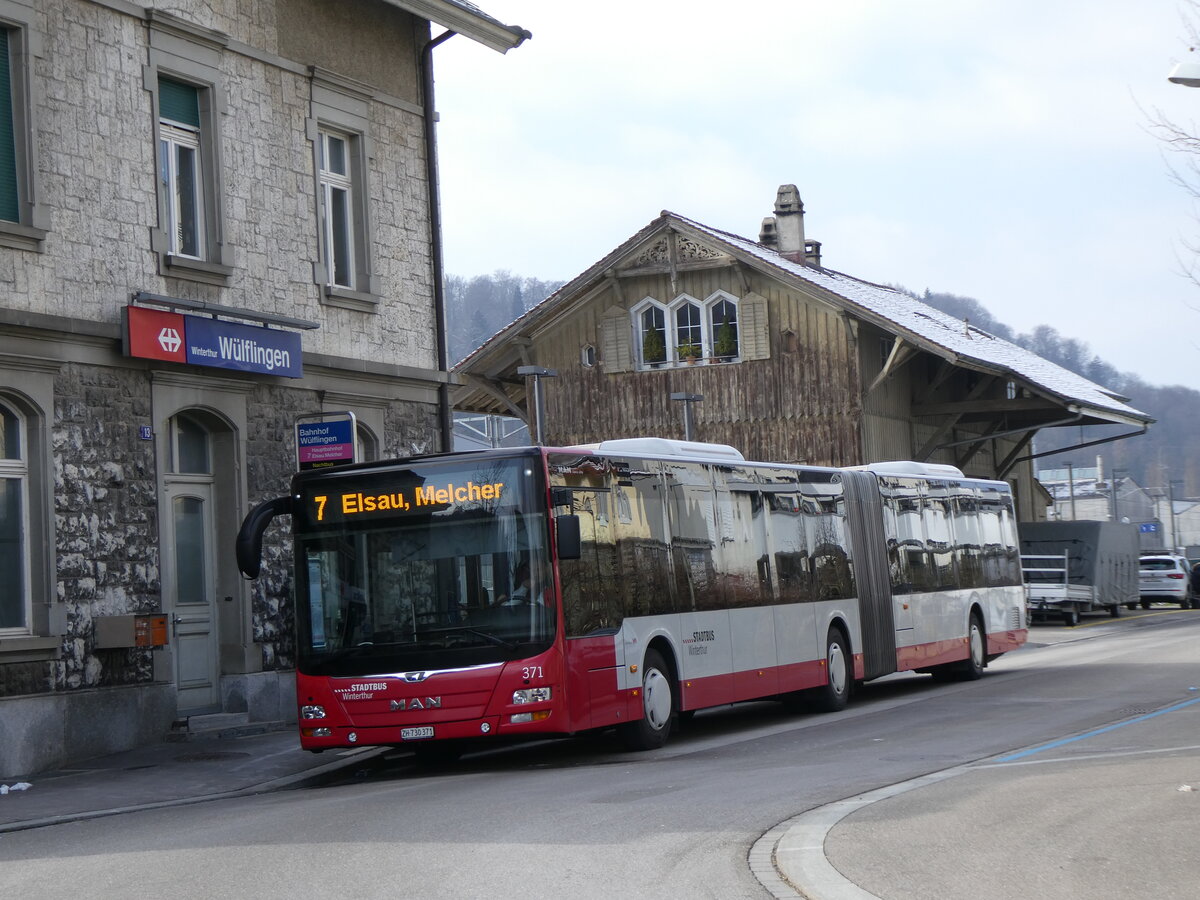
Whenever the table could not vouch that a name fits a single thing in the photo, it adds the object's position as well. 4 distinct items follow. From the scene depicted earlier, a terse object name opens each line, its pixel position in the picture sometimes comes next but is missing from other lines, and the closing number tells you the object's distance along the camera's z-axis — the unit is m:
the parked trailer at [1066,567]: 42.34
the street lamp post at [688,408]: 33.56
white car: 53.16
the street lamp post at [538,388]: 29.84
